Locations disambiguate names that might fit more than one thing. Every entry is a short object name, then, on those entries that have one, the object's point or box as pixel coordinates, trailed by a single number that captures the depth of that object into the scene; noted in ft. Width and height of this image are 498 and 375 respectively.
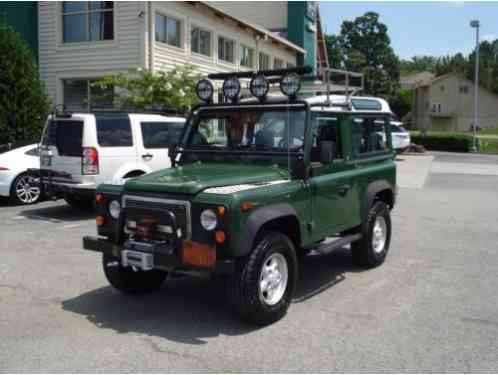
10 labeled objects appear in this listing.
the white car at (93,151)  32.99
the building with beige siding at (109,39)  58.08
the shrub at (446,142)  118.83
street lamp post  115.85
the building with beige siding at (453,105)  236.84
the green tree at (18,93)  48.14
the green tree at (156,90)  49.93
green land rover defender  15.67
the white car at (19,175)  38.45
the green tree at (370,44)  233.76
